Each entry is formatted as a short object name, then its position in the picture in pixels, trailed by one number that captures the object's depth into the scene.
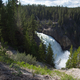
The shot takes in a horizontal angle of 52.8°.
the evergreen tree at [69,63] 18.10
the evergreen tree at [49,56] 18.08
